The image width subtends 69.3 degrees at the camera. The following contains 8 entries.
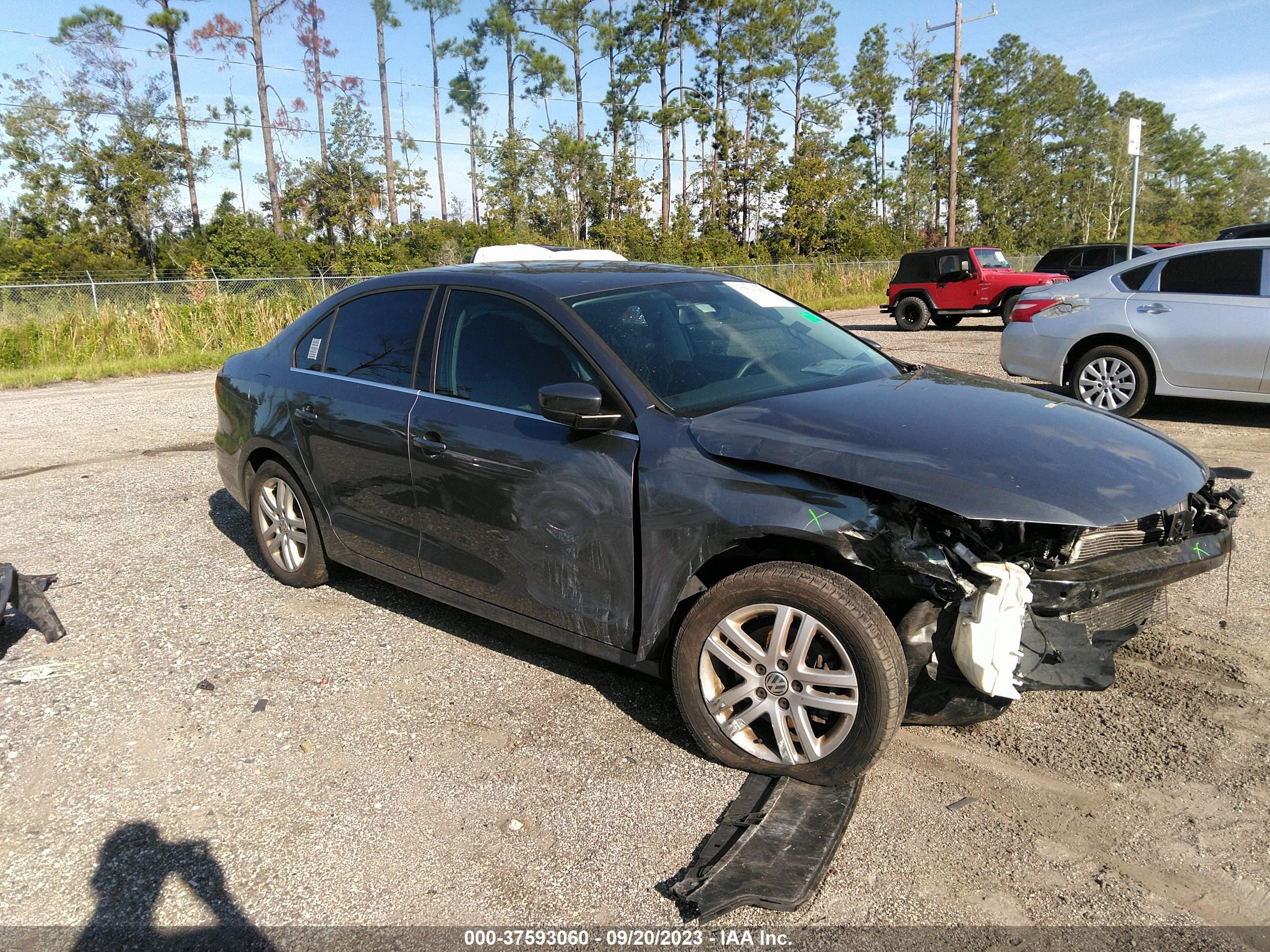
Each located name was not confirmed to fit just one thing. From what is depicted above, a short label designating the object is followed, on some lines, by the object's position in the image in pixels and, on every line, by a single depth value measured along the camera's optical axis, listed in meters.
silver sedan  7.79
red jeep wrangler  19.42
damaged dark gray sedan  2.87
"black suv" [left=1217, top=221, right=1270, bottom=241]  15.91
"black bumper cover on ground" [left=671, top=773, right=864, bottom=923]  2.53
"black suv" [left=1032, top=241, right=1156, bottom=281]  19.19
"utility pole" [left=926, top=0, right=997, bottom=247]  32.28
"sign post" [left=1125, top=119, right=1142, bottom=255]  14.03
